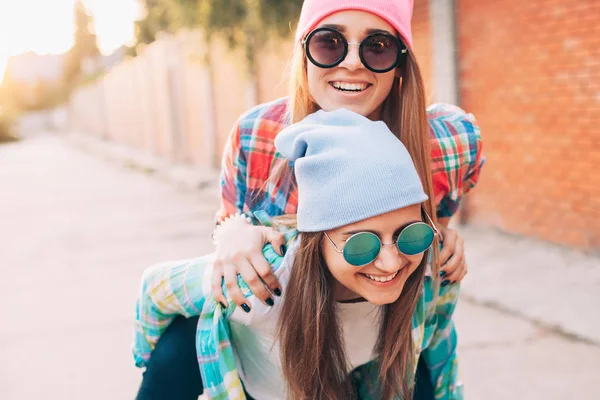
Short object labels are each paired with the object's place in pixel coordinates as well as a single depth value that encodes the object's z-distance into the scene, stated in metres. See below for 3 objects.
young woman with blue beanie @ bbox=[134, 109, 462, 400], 1.36
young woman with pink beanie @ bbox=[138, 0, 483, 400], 1.57
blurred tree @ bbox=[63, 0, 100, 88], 58.09
